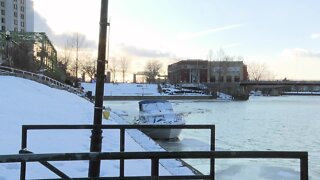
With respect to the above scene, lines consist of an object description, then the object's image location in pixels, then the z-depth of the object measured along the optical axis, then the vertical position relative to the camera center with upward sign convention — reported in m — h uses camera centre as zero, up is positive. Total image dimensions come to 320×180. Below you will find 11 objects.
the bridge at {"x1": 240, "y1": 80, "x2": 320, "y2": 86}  87.17 +1.08
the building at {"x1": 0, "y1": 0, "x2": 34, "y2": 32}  107.99 +24.13
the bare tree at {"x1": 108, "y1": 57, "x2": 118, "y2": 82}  103.01 +3.50
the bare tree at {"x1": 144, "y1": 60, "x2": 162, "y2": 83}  110.92 +5.23
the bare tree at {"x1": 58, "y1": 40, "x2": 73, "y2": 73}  67.86 +5.30
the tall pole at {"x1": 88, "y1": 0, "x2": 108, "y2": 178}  4.56 +0.19
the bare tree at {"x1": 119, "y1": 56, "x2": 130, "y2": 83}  108.42 +3.72
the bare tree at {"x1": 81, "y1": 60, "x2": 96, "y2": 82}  85.36 +4.41
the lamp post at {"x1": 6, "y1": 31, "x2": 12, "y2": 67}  43.62 +3.10
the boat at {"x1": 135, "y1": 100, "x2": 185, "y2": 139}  18.01 -2.10
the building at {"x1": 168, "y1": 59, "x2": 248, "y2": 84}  112.57 +5.35
